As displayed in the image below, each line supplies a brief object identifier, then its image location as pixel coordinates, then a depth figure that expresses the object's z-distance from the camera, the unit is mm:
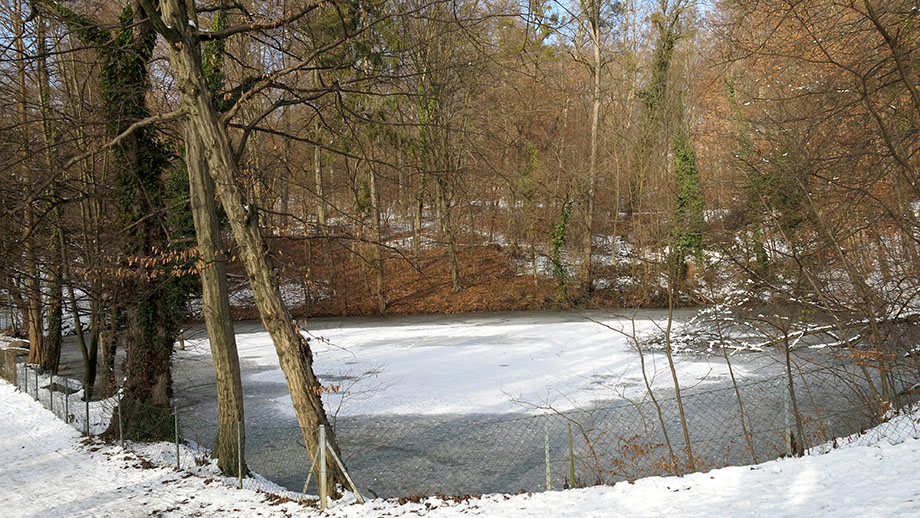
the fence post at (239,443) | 8595
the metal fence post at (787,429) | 7566
